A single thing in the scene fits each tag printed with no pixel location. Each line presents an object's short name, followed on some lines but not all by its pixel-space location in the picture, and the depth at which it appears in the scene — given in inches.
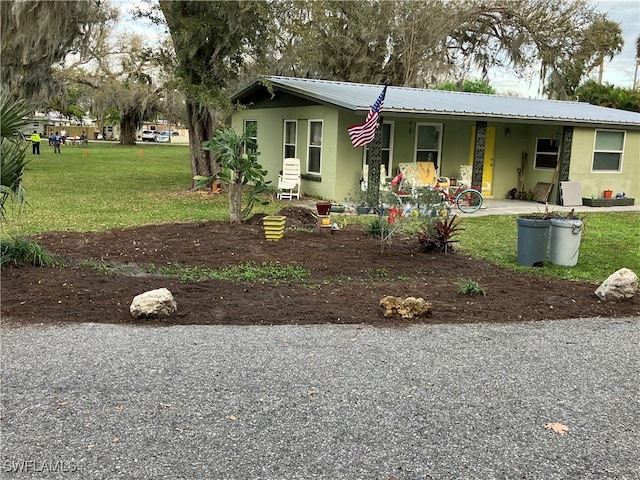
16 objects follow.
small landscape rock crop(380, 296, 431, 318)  203.9
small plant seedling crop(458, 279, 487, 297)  236.8
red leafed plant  309.4
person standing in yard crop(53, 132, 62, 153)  1329.6
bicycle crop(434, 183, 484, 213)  516.4
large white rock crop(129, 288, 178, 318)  193.3
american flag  370.3
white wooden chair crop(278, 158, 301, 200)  558.9
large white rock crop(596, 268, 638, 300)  230.8
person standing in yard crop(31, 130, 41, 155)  1174.2
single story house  533.0
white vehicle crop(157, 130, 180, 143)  2640.3
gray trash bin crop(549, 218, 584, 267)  293.0
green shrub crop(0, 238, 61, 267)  242.4
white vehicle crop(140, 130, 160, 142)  2576.3
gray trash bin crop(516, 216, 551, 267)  294.0
